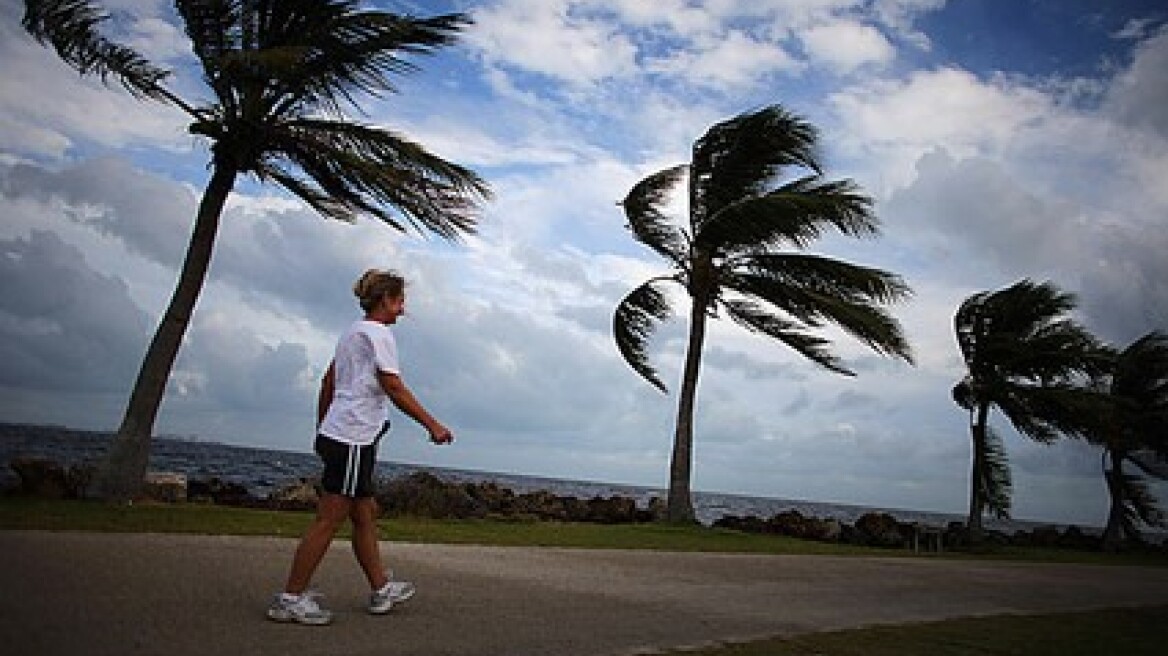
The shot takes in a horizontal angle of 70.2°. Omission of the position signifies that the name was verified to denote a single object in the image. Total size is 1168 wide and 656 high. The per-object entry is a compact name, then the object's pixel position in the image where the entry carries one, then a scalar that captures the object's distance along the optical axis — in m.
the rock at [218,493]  13.41
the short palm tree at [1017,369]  21.88
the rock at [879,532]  19.58
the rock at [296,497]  13.12
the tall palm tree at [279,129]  9.28
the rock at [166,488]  10.80
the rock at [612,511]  18.75
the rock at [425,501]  12.94
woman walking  4.01
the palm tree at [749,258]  15.55
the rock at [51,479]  9.21
